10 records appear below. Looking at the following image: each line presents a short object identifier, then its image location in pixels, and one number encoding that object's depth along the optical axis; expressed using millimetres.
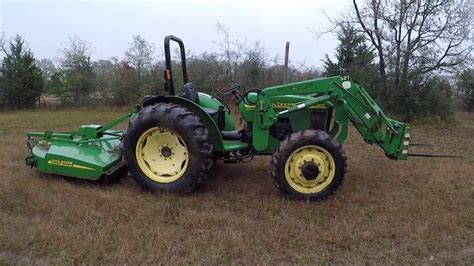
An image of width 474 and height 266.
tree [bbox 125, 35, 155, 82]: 22938
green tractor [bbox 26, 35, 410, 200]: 4391
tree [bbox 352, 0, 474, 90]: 15781
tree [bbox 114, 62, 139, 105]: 20531
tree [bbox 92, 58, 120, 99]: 21156
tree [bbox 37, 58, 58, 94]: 22453
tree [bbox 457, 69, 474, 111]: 24406
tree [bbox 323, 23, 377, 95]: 16281
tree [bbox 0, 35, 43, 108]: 21453
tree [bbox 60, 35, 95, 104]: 22062
